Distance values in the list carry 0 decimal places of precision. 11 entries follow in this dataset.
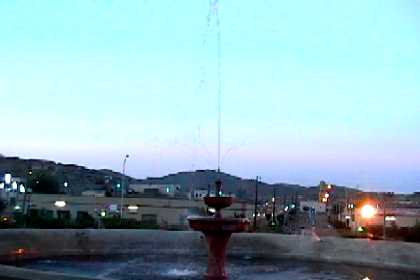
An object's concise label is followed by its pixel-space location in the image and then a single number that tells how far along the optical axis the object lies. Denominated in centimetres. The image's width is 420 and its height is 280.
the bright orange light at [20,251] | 2192
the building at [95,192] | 12260
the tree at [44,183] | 11014
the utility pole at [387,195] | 10221
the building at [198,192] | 10768
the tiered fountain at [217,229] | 1459
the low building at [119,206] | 7638
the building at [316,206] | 12579
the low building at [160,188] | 12489
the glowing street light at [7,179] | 11382
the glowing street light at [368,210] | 5178
